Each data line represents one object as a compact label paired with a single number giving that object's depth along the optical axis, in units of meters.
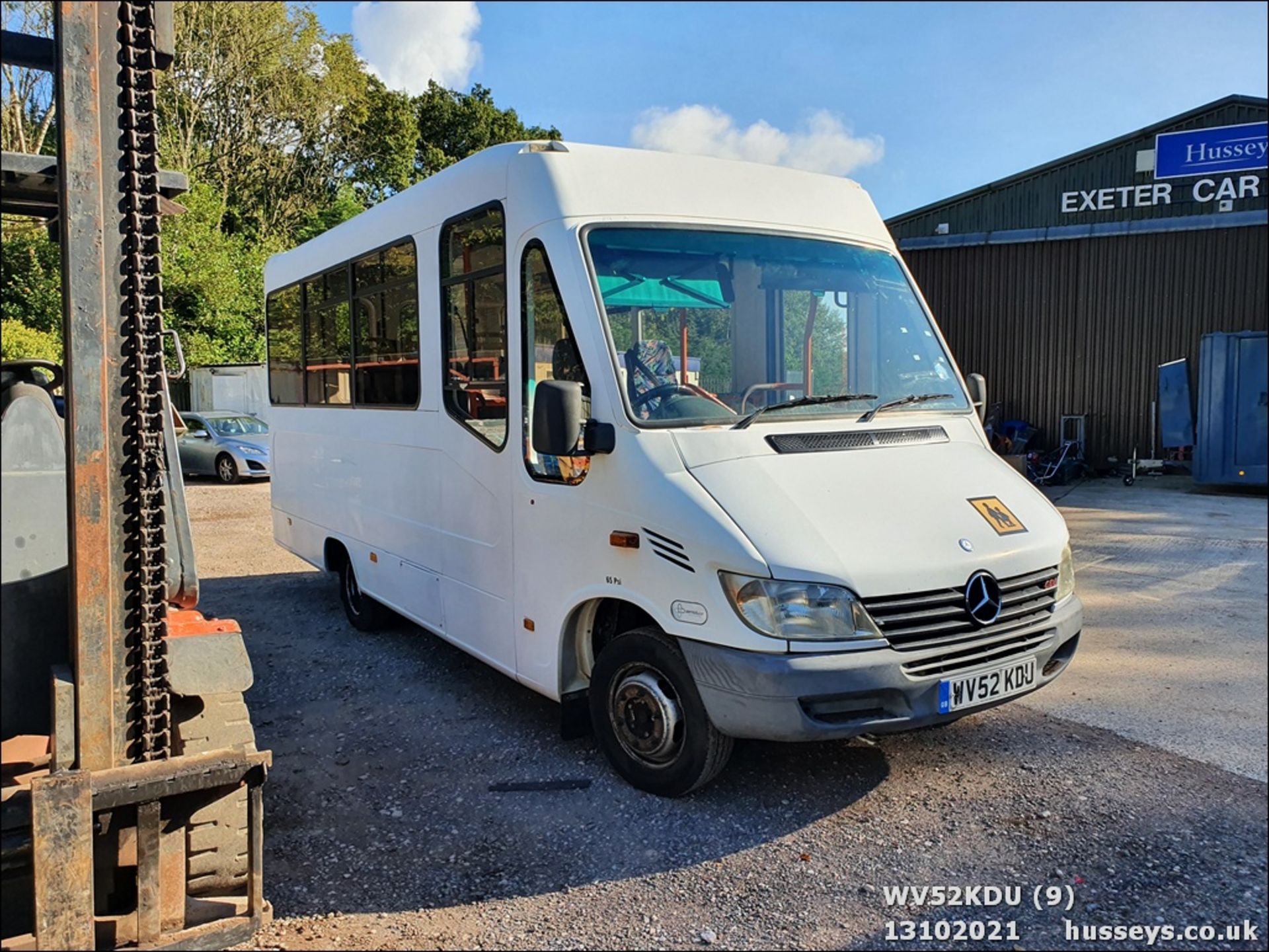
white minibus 3.51
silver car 16.91
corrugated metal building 16.70
